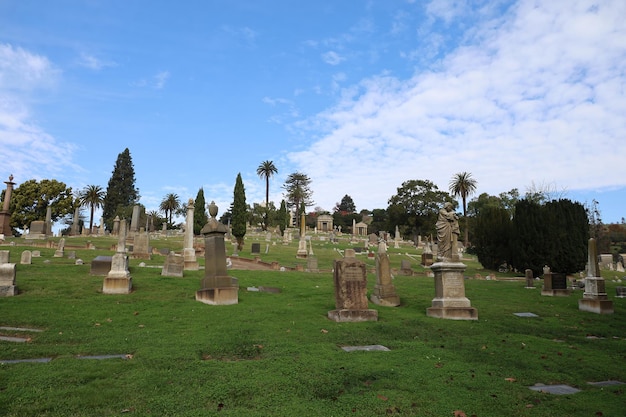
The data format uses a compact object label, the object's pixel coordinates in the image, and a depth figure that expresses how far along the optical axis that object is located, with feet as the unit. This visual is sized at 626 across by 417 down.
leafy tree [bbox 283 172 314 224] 352.28
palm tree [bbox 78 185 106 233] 269.44
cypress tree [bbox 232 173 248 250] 132.46
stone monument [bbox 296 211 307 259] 114.00
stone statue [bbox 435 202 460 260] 38.96
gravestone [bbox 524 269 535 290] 66.23
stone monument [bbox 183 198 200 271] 64.90
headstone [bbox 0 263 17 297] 35.58
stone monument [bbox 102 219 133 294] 40.52
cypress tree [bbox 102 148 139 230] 283.38
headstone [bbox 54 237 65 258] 74.06
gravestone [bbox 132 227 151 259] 76.20
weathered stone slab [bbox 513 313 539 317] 39.97
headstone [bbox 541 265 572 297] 55.83
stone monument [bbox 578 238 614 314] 43.19
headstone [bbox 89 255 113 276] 49.70
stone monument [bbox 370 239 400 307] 42.70
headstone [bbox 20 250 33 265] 57.72
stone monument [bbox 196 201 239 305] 38.37
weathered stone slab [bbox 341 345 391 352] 24.32
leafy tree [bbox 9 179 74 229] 193.67
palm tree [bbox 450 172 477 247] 247.70
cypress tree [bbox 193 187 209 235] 192.20
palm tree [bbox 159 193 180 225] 319.27
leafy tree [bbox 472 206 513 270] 103.53
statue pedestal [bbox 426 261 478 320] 36.47
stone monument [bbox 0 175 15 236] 120.17
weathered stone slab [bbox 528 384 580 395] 18.53
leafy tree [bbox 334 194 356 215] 535.10
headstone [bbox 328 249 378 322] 33.50
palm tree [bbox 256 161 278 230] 327.90
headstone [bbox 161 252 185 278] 53.12
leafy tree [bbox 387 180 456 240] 221.05
